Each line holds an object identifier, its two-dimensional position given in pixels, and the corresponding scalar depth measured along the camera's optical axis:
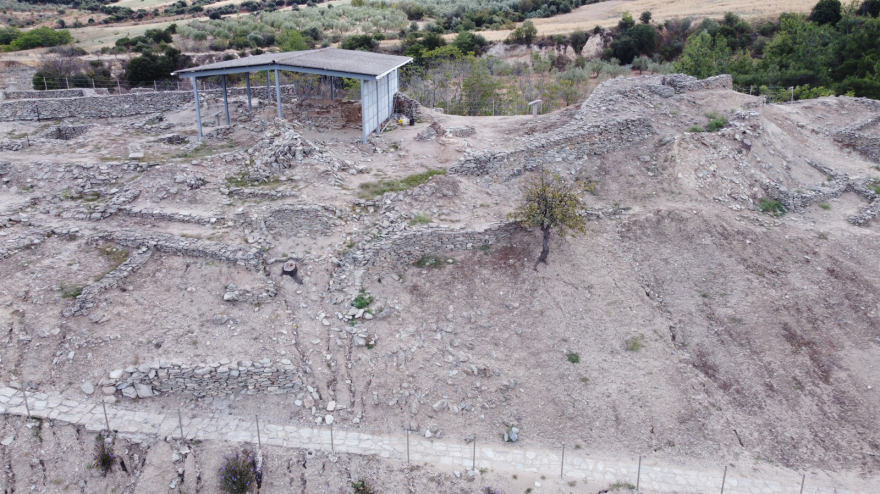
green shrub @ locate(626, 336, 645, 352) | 14.77
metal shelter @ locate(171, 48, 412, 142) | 22.30
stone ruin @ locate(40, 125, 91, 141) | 26.08
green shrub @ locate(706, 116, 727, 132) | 21.64
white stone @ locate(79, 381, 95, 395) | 13.16
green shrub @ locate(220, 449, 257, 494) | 11.68
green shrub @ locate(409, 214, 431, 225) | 17.44
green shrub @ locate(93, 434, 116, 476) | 11.99
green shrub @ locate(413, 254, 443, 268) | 16.69
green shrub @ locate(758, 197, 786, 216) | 19.08
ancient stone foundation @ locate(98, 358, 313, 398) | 13.30
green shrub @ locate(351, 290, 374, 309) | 15.48
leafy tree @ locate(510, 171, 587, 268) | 16.28
